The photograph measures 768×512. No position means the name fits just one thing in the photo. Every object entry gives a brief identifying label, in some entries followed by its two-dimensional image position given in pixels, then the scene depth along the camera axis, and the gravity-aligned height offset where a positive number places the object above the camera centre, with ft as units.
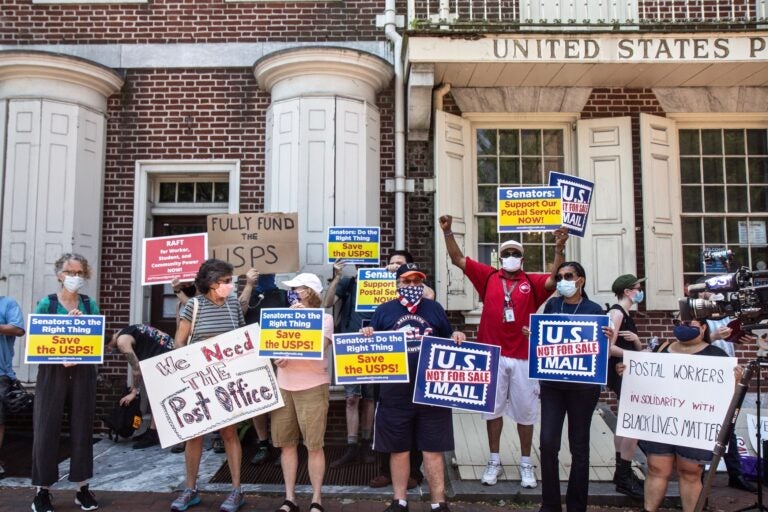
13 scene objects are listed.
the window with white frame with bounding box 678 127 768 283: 24.25 +4.41
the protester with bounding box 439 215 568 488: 16.80 -0.84
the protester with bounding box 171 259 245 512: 15.24 -0.65
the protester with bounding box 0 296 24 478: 17.81 -1.04
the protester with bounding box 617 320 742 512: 13.39 -3.51
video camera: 12.42 +0.04
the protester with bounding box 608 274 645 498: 16.05 -1.22
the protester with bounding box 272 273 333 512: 14.55 -2.72
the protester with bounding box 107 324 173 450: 19.25 -1.34
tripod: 12.03 -2.51
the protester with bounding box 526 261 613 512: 14.16 -3.14
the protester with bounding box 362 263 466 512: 14.24 -2.61
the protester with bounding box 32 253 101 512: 15.11 -2.73
